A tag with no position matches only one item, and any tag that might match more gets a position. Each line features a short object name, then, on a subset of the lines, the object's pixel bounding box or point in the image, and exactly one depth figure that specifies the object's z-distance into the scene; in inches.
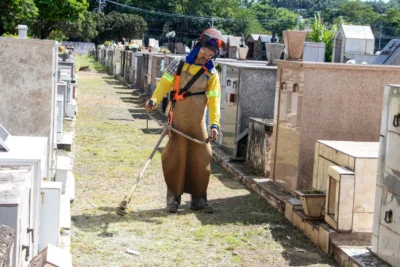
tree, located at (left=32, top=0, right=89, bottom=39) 1700.3
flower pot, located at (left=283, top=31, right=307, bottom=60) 320.2
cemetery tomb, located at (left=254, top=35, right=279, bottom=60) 882.1
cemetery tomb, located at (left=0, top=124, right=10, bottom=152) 154.7
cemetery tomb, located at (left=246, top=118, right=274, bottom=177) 349.7
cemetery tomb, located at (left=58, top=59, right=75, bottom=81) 727.9
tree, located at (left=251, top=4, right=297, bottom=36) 4289.6
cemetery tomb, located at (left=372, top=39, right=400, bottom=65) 620.1
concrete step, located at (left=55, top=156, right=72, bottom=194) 294.5
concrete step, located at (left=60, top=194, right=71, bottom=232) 241.8
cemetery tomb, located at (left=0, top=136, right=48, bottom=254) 146.6
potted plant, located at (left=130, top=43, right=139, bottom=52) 1218.8
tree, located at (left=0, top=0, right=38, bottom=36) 1350.9
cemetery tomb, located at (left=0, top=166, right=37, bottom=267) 112.1
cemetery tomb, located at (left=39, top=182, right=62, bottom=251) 186.9
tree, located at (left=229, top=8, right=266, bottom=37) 3816.4
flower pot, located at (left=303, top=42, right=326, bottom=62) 672.4
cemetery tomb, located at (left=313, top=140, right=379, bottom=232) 231.1
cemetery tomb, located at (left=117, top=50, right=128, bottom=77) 1323.8
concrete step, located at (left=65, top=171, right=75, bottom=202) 296.6
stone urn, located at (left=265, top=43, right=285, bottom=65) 490.6
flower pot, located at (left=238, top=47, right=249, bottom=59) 674.4
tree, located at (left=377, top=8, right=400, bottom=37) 3853.3
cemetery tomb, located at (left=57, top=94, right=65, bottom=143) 386.3
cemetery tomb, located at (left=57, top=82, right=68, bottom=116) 451.6
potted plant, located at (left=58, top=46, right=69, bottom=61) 844.1
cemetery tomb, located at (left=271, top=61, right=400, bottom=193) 289.3
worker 283.0
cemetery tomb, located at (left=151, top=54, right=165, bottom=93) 808.3
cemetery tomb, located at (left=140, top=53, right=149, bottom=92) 964.9
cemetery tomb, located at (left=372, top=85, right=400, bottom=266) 197.2
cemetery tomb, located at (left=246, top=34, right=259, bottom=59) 946.2
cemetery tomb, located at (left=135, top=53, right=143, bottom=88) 1072.8
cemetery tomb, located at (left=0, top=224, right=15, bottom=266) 87.4
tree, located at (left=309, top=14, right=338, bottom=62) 1064.2
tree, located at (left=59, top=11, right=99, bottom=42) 2791.8
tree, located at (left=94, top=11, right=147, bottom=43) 3336.6
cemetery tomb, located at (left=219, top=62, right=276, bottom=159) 398.3
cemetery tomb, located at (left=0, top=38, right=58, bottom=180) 255.1
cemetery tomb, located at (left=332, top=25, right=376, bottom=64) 718.5
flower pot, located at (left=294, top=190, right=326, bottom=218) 251.9
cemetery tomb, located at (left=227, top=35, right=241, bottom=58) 825.5
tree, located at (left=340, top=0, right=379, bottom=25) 4207.7
